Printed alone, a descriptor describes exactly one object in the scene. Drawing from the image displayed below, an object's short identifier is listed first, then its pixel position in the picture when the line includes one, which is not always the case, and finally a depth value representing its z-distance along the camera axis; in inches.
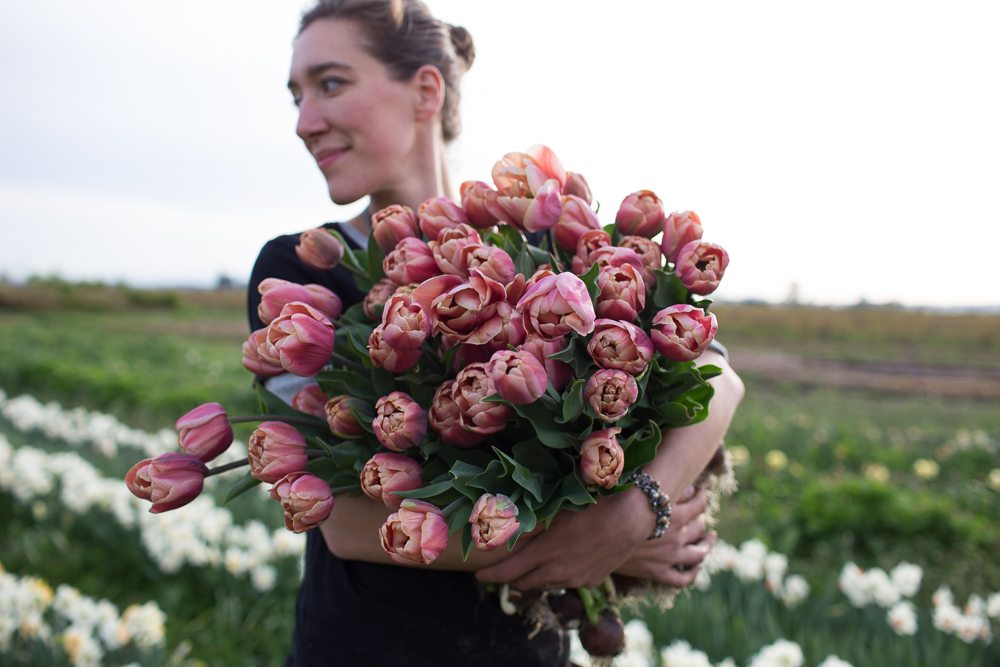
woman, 39.4
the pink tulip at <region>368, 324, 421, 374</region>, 32.1
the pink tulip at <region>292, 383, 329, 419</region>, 38.3
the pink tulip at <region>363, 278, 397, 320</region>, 37.7
